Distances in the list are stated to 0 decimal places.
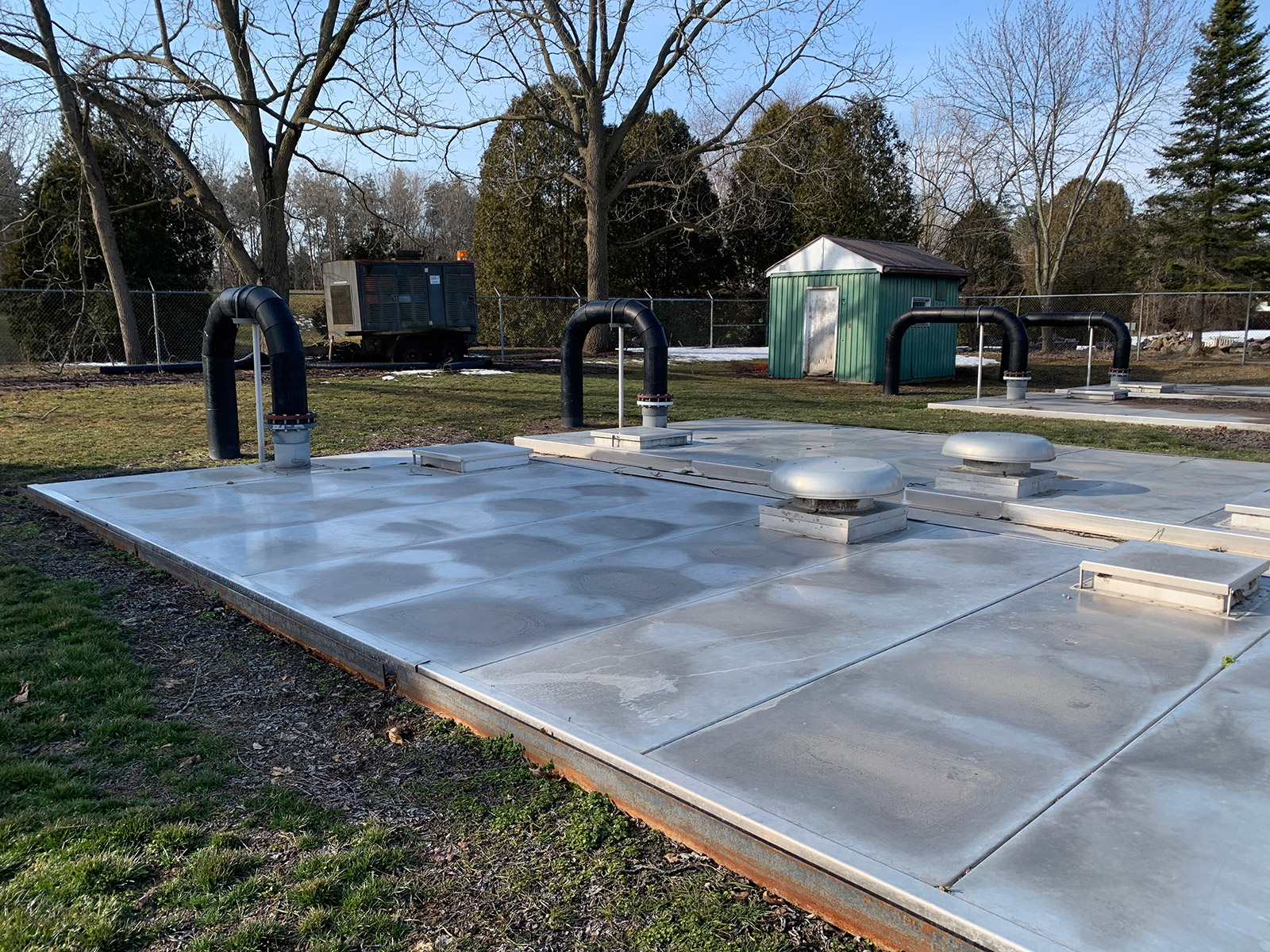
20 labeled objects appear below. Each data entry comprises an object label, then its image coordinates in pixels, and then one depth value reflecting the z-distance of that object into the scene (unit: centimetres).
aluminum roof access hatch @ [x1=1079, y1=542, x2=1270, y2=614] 480
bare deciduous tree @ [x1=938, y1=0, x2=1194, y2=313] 3391
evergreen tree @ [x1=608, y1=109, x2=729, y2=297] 3334
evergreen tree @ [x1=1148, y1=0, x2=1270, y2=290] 3231
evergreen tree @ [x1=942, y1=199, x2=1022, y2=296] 3997
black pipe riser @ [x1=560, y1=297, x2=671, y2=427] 1074
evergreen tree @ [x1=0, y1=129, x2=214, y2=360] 2180
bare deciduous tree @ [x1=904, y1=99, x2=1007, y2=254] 3953
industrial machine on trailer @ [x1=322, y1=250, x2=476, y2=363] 2292
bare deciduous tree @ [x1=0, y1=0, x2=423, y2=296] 1888
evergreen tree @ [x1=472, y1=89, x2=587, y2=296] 3222
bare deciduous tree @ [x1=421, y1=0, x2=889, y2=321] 2412
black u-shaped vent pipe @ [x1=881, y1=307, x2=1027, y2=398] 1570
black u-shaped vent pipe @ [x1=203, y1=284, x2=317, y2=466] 880
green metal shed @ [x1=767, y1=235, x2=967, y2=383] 2092
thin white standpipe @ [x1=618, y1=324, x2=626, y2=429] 1119
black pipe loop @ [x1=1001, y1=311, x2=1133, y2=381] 1738
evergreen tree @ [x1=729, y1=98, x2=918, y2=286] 3447
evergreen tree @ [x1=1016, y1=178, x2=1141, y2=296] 3991
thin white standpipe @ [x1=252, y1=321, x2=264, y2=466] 895
